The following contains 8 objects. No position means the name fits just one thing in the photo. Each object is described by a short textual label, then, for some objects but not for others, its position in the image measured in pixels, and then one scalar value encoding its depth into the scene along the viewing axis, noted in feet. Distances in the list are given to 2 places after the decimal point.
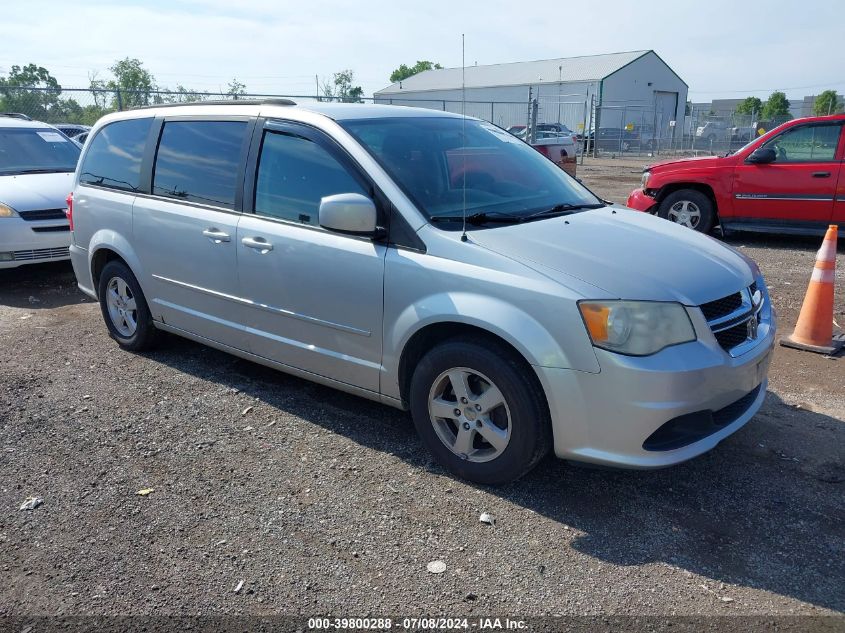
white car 25.04
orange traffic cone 17.47
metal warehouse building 151.84
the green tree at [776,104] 197.26
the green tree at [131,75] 158.07
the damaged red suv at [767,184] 29.45
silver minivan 10.09
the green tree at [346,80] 146.72
